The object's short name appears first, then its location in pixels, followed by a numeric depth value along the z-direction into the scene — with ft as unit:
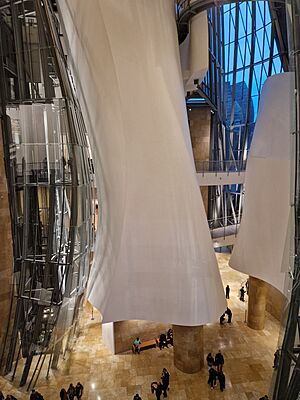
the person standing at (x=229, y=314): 37.18
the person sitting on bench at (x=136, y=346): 32.07
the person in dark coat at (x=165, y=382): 25.50
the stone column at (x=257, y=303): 35.47
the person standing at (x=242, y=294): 43.37
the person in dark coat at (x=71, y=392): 25.31
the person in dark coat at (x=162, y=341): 32.63
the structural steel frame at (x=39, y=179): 27.43
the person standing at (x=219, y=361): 28.09
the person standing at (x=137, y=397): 23.94
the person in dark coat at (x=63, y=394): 24.67
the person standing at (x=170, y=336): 33.32
